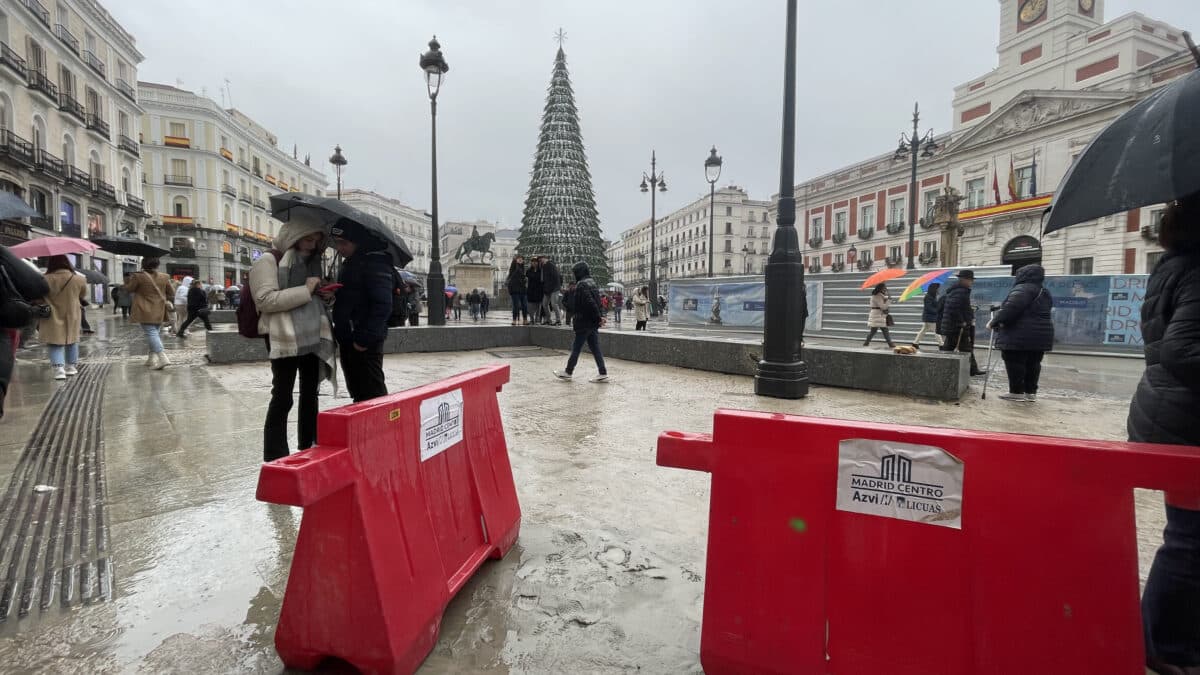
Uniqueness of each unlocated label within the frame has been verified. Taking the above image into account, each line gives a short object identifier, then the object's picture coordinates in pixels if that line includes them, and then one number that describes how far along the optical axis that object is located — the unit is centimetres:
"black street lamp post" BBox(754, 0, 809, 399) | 645
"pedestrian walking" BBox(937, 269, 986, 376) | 798
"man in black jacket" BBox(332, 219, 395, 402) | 328
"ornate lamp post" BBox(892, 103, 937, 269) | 2107
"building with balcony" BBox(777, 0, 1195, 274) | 3344
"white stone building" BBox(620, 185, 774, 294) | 8838
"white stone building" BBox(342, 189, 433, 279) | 8425
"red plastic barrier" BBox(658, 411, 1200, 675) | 143
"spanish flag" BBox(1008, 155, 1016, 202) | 3688
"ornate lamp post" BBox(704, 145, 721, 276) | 1894
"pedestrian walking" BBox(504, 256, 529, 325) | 1423
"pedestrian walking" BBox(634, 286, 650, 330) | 1662
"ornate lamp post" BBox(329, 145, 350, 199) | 2217
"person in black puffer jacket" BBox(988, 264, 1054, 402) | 620
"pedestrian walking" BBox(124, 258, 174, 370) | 805
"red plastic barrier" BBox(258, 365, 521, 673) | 171
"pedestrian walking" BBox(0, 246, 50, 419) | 301
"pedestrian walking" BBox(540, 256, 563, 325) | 1302
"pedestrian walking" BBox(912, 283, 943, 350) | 1103
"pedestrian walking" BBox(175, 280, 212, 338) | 1333
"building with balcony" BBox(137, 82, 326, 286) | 4569
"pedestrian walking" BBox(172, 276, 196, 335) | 1421
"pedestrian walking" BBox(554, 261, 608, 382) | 776
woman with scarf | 317
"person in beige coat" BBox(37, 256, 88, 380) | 687
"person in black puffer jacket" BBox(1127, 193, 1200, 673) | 171
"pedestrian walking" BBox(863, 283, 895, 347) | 1210
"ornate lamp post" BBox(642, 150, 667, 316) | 2631
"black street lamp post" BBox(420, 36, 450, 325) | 1223
